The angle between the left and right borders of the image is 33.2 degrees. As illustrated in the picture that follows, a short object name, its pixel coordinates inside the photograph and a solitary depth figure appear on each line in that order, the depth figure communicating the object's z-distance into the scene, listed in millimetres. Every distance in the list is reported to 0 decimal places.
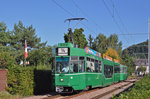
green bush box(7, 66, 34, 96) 18344
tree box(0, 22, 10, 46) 39700
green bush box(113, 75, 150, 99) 7512
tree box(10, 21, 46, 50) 44844
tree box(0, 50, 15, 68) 22919
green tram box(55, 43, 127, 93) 16422
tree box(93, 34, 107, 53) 76981
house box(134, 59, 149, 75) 130625
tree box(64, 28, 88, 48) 42250
